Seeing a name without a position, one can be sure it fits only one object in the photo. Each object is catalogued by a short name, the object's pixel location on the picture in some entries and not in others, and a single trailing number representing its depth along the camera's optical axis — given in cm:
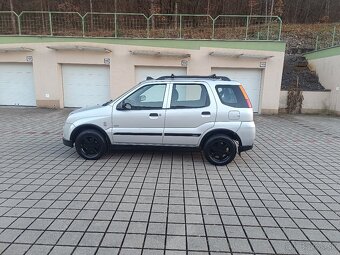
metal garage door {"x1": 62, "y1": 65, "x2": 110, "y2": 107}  1301
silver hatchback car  541
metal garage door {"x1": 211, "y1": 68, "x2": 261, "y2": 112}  1292
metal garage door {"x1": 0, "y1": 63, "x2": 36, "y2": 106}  1312
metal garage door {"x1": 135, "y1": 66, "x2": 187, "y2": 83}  1292
